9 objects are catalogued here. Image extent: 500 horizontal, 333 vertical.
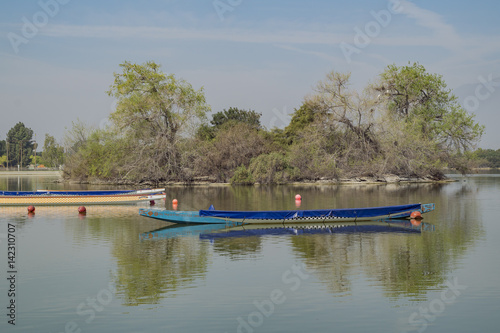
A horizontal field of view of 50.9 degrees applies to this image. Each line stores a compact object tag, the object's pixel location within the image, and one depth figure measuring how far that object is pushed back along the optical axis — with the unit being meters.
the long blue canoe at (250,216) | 30.09
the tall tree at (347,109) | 75.69
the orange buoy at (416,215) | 32.56
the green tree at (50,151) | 154.12
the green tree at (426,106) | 83.56
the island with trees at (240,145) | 74.38
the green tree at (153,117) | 73.56
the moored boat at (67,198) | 43.00
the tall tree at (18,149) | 194.25
